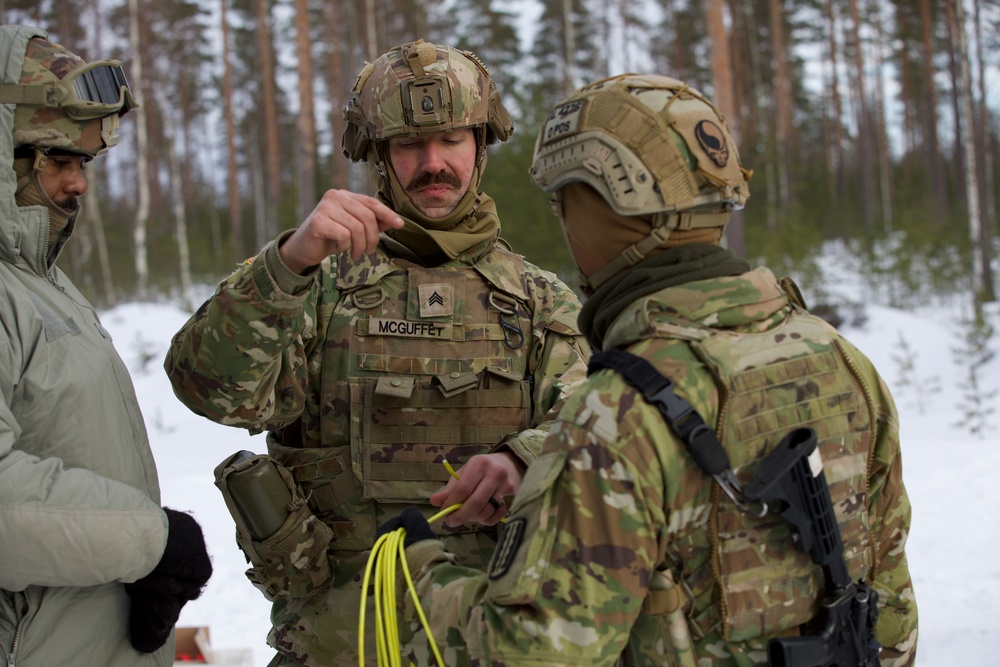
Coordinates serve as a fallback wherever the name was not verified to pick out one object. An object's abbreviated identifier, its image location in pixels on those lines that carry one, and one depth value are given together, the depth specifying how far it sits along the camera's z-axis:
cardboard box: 4.66
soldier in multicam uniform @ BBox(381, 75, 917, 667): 1.51
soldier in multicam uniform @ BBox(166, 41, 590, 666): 2.31
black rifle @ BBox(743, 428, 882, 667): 1.55
